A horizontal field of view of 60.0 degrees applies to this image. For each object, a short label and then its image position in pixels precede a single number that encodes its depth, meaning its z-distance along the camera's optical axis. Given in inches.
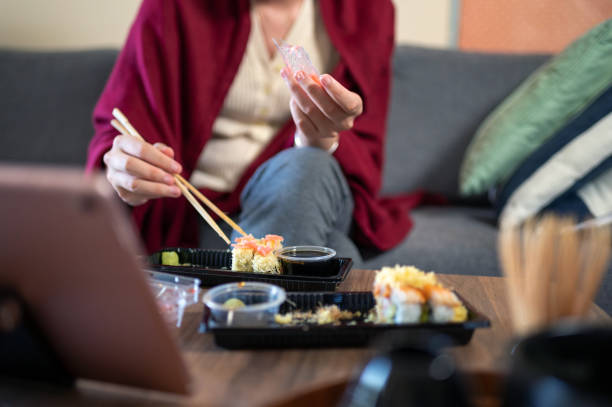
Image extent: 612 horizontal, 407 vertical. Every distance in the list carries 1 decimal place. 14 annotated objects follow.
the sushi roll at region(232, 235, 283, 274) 31.4
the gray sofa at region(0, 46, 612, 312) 68.9
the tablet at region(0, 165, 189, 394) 14.0
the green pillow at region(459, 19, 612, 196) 54.2
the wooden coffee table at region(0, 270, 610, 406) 18.0
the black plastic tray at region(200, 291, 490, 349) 21.9
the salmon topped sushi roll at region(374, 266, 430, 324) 22.9
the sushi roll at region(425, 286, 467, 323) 22.9
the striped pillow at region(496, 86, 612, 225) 48.6
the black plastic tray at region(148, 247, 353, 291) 30.0
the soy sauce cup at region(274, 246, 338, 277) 30.6
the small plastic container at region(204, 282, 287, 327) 22.9
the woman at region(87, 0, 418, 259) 44.8
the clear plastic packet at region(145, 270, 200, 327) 25.5
